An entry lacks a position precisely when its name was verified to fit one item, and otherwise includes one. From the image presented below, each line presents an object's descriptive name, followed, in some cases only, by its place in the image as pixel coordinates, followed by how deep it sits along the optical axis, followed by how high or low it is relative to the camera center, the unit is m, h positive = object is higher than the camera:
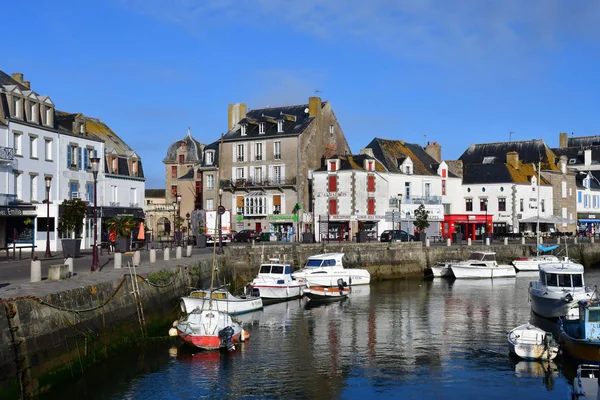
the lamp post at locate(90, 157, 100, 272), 28.12 -0.58
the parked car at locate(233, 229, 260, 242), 58.75 -0.90
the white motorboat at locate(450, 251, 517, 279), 51.19 -3.41
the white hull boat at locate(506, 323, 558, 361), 23.69 -4.16
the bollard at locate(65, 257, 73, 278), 25.66 -1.32
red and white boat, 24.72 -3.65
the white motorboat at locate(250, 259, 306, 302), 37.97 -3.19
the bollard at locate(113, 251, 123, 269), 29.42 -1.37
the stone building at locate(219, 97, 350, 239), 65.31 +5.69
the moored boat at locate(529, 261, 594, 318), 31.66 -3.15
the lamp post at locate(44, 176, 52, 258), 37.06 -1.21
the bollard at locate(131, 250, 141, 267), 30.70 -1.41
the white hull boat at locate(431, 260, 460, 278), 52.00 -3.53
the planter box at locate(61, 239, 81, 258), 35.34 -0.95
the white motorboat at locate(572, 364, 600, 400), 15.89 -3.81
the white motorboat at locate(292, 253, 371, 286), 42.06 -2.90
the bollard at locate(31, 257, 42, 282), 22.89 -1.38
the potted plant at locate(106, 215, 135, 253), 40.30 -0.14
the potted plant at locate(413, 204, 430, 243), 62.31 +0.15
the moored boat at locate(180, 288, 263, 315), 29.06 -3.27
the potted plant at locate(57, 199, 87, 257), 40.62 +0.69
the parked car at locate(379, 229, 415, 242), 57.06 -1.06
